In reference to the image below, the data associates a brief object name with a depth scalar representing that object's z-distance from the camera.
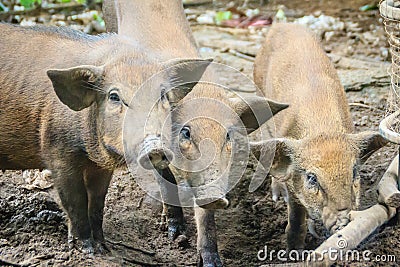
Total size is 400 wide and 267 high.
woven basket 4.02
